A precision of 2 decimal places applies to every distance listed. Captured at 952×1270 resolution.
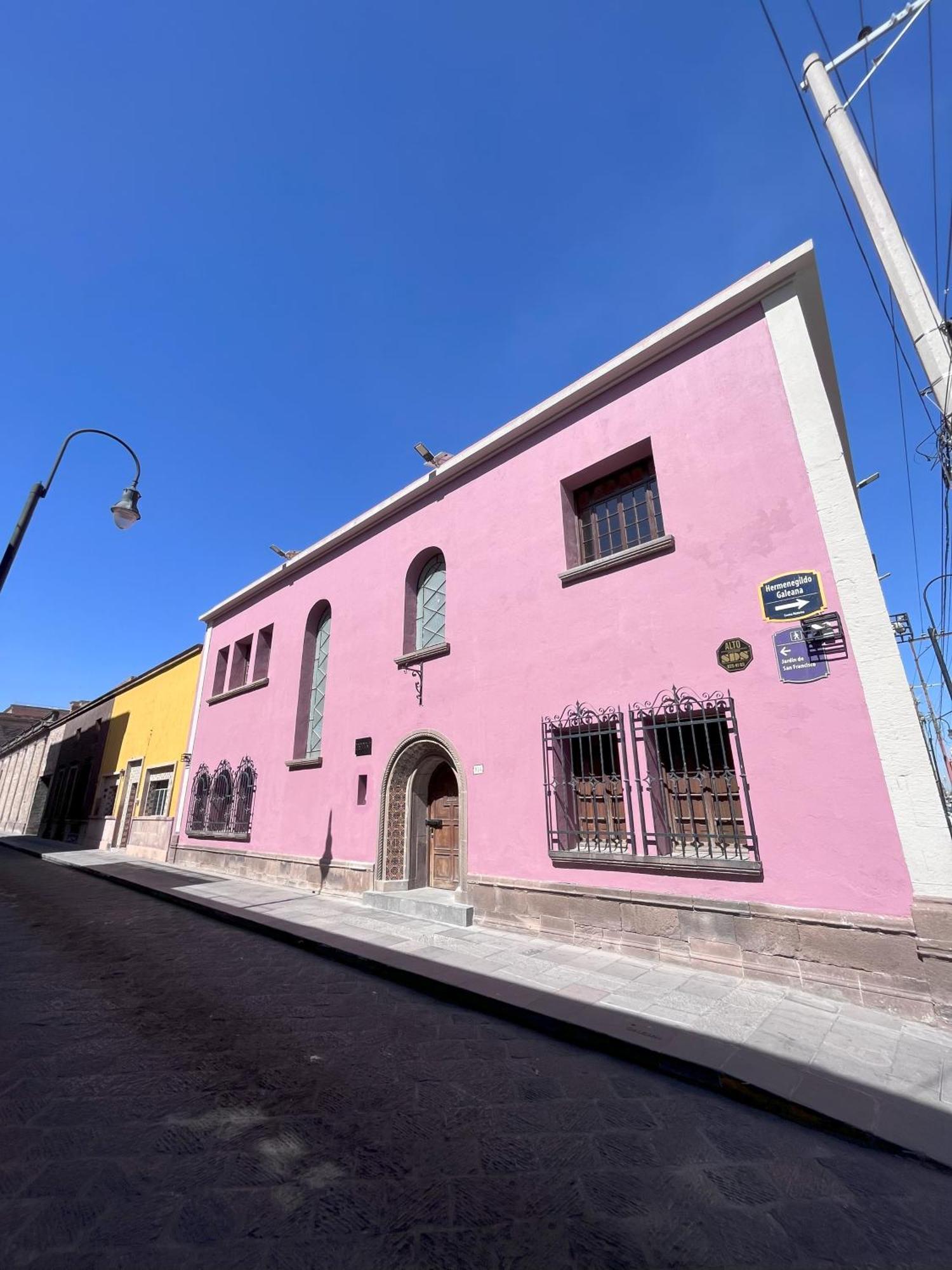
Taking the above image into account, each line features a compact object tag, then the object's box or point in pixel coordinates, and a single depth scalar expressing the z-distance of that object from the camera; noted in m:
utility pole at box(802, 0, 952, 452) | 5.07
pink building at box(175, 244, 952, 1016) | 4.86
